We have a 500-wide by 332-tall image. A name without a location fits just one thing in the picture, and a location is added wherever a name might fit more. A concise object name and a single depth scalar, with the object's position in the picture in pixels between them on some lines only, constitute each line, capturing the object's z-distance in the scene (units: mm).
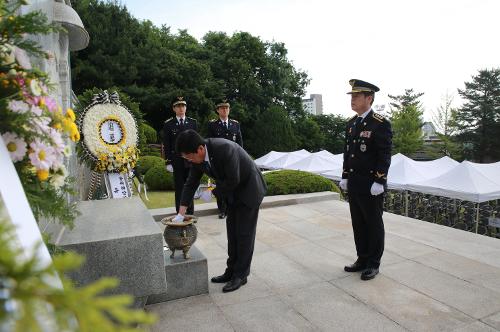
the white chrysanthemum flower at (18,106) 1320
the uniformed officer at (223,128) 7004
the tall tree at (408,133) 35312
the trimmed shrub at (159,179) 11383
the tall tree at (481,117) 37594
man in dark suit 3471
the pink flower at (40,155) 1400
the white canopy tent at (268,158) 24344
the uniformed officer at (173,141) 6461
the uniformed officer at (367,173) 3910
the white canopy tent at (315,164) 19125
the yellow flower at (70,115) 1658
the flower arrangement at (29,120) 1343
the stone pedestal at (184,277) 3488
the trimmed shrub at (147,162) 13656
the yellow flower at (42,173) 1434
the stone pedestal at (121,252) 2787
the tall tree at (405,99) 50112
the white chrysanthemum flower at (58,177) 1594
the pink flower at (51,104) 1517
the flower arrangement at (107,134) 6066
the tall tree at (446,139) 37188
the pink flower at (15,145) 1328
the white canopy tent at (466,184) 10555
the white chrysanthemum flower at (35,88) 1368
